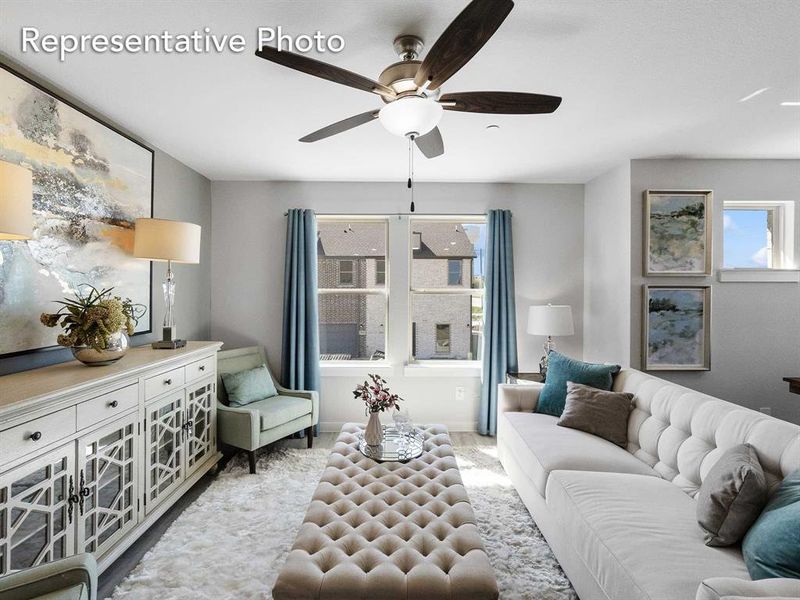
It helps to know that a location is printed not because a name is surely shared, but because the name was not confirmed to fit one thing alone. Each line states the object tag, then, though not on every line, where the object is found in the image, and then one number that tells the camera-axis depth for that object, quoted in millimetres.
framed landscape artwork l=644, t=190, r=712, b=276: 3258
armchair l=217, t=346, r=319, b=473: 2936
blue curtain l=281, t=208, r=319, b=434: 3775
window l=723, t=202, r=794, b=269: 3377
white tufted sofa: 1299
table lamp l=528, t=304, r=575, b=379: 3469
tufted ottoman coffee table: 1282
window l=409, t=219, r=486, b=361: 4102
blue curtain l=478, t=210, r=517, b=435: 3826
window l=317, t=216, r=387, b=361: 4094
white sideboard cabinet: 1441
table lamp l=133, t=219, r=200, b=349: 2502
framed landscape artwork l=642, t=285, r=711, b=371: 3277
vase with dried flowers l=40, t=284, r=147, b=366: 1967
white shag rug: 1830
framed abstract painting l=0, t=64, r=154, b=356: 1832
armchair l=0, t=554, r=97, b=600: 1073
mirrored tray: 2258
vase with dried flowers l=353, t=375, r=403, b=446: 2383
